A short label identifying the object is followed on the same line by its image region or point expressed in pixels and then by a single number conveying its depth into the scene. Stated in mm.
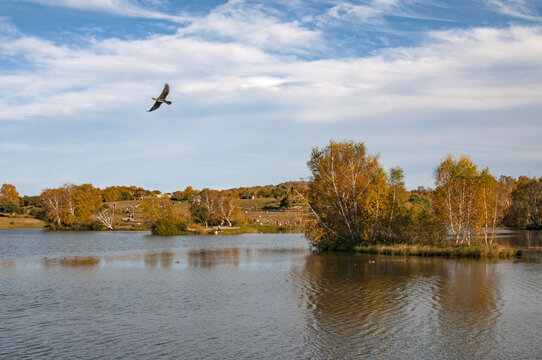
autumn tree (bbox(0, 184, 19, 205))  137125
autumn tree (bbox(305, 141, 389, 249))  43844
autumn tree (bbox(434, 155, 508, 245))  39969
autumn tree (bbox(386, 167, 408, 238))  43906
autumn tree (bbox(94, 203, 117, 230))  95812
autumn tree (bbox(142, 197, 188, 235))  77500
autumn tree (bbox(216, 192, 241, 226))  88875
